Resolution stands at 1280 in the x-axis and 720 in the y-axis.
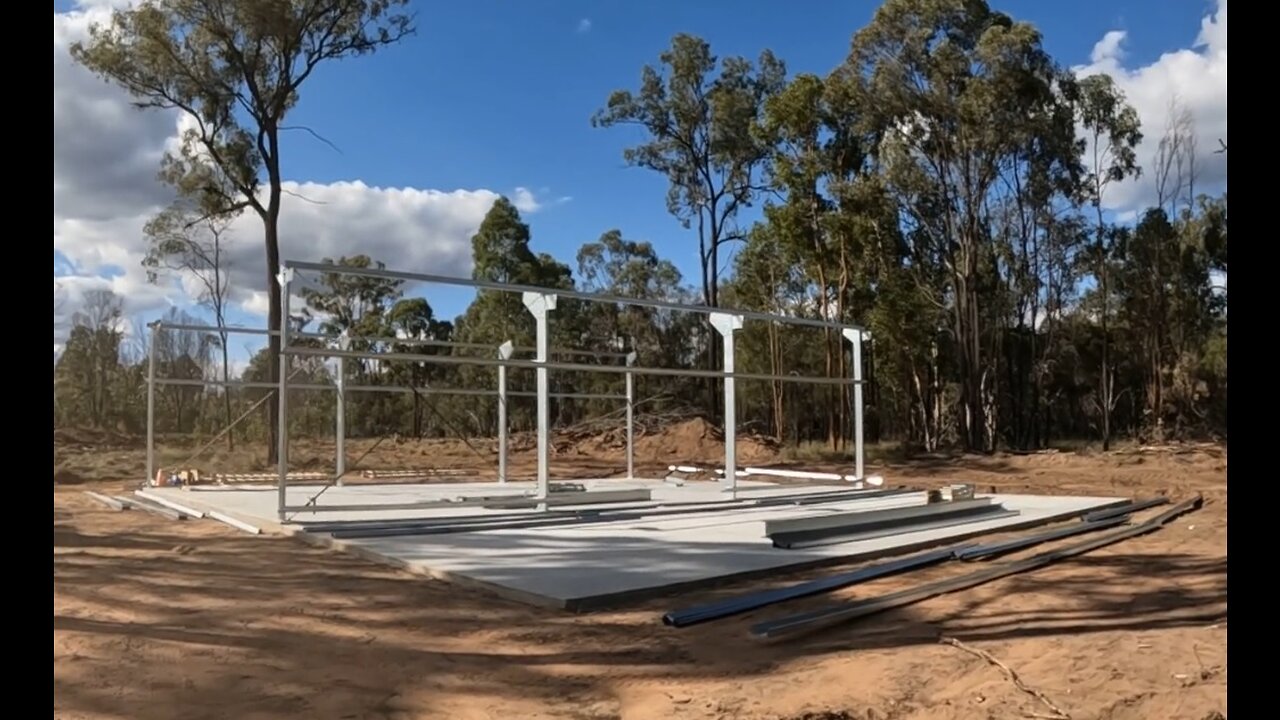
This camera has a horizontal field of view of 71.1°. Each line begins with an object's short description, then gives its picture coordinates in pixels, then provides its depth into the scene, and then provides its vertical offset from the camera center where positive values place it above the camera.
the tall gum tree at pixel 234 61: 21.61 +8.03
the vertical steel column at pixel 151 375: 13.61 +0.18
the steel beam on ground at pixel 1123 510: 10.55 -1.59
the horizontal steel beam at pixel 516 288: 9.10 +1.17
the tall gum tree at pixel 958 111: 25.31 +7.99
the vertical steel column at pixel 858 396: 14.12 -0.17
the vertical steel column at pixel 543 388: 10.73 -0.03
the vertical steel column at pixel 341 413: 13.18 -0.41
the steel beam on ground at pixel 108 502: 12.20 -1.63
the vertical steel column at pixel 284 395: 8.95 -0.09
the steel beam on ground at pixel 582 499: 11.01 -1.47
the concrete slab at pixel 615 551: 6.38 -1.46
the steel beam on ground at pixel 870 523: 8.38 -1.45
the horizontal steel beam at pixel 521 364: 9.11 +0.25
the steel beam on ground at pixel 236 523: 9.34 -1.50
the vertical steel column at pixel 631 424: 15.87 -0.73
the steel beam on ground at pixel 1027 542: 7.91 -1.52
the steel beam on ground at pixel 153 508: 10.83 -1.58
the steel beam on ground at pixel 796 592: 5.46 -1.43
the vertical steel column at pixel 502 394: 14.34 -0.13
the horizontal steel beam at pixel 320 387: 13.41 -0.02
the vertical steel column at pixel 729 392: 12.51 -0.09
